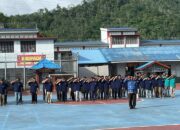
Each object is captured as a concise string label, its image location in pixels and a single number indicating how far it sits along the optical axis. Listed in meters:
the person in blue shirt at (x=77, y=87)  30.77
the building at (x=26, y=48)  49.56
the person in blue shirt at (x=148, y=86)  32.06
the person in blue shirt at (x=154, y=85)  32.34
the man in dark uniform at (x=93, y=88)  31.06
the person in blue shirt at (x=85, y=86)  31.19
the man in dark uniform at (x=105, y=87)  31.77
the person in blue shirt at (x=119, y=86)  31.96
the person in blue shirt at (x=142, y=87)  32.38
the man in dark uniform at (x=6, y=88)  29.43
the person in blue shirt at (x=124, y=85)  32.21
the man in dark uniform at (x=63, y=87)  30.59
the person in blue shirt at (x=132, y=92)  24.05
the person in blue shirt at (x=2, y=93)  29.19
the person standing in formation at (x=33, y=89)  30.17
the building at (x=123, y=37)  66.18
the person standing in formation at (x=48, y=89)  29.81
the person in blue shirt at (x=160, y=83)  32.34
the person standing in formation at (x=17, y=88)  29.70
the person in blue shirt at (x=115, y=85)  31.89
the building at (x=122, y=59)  54.53
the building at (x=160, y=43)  67.88
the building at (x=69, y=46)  63.19
